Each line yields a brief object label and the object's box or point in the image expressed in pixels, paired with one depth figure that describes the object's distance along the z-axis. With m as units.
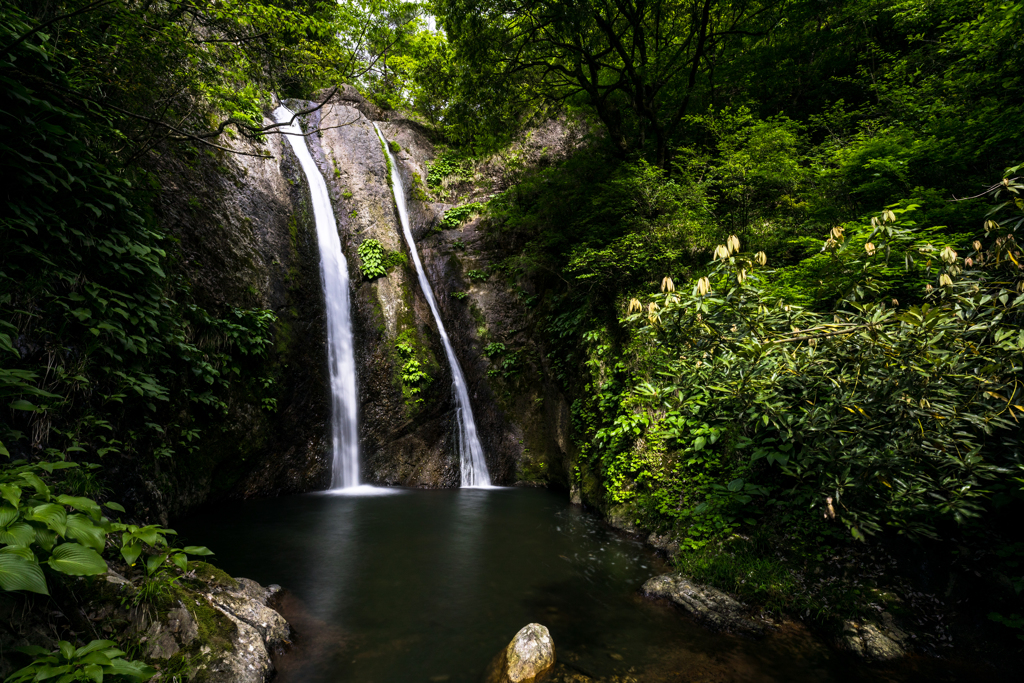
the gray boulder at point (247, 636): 2.79
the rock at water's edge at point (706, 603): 3.75
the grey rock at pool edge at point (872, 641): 3.31
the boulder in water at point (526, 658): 3.12
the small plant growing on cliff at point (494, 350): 10.68
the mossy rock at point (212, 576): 3.55
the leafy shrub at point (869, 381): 2.97
